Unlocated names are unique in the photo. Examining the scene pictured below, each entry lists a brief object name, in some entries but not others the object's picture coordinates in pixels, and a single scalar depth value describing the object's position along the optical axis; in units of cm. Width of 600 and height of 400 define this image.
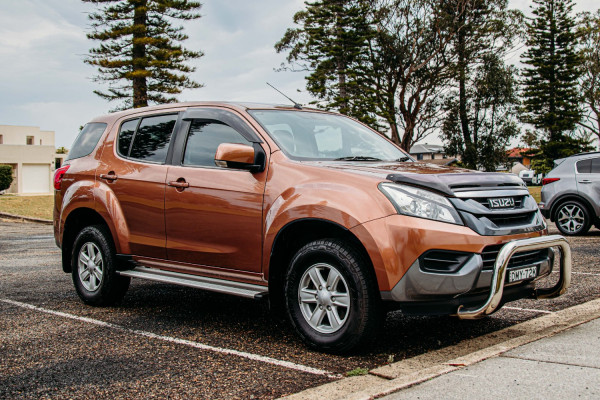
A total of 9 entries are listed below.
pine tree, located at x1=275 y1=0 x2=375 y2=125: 3897
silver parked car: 1219
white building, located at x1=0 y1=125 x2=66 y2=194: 6969
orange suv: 417
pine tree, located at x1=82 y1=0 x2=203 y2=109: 3409
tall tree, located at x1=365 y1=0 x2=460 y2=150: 3756
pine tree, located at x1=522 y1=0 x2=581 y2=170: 4491
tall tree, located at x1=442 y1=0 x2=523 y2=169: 3897
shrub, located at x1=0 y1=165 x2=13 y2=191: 5303
